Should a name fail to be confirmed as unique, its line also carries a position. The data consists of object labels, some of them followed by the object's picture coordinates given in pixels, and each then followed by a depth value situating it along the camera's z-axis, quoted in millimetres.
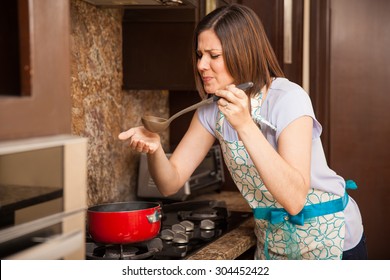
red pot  2579
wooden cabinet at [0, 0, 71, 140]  1711
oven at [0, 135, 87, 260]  1710
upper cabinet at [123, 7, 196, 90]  3174
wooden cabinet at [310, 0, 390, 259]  3740
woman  2557
